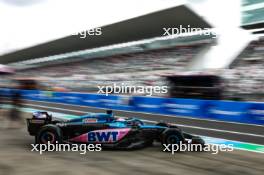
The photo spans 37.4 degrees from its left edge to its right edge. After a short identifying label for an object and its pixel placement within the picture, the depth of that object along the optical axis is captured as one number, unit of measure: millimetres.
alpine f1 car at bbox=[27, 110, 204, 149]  8367
